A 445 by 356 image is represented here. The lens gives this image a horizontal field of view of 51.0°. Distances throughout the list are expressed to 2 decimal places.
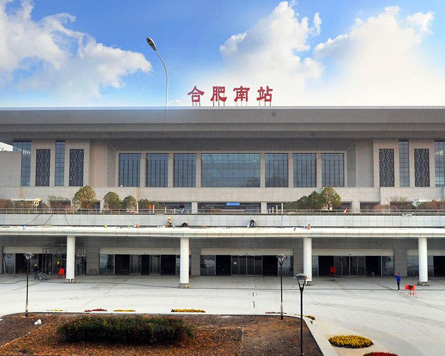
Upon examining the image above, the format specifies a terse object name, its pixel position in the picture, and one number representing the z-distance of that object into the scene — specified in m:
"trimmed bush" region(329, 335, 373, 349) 18.72
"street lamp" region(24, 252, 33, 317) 27.45
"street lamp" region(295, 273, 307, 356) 18.47
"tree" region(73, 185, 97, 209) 59.56
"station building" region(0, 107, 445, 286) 76.12
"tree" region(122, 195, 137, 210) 61.45
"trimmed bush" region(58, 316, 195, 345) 19.12
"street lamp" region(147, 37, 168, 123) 30.38
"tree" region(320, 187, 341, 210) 56.35
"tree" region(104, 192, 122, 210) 60.57
